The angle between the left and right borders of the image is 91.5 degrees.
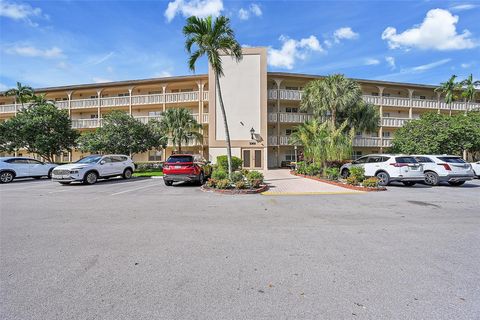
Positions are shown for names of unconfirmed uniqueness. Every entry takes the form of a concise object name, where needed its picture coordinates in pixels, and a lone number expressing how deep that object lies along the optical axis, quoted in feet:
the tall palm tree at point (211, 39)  40.83
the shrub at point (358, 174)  40.34
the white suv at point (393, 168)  40.29
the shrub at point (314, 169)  57.41
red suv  41.96
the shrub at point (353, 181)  40.42
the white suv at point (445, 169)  41.65
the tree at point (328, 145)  53.62
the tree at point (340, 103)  76.13
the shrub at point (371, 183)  37.73
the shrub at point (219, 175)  39.32
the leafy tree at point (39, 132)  68.95
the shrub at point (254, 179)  37.55
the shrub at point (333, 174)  47.82
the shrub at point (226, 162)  58.62
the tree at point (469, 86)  100.76
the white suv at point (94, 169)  43.54
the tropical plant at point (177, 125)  77.97
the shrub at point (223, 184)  36.15
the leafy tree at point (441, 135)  66.85
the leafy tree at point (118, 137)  66.90
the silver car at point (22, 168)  50.55
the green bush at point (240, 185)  35.76
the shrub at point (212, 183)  38.01
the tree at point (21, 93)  95.35
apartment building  84.99
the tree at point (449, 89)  99.27
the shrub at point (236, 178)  38.65
